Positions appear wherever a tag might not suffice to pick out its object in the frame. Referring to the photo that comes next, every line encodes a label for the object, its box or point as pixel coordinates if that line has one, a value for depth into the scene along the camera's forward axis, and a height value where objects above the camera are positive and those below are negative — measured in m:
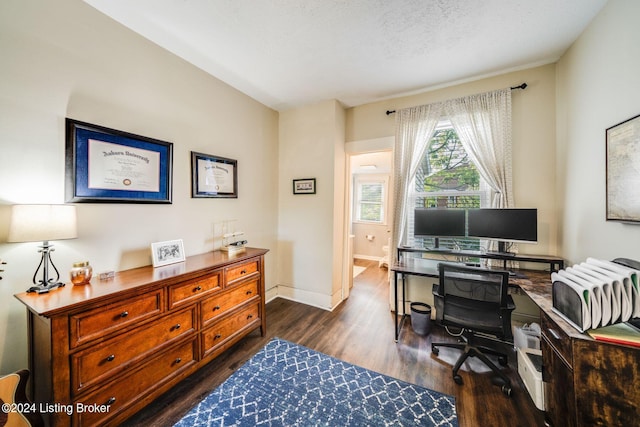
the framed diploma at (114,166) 1.60 +0.37
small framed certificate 2.40 +0.41
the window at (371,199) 6.19 +0.35
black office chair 1.82 -0.83
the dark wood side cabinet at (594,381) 1.04 -0.83
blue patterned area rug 1.52 -1.40
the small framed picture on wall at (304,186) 3.29 +0.38
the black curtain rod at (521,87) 2.41 +1.35
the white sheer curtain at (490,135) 2.47 +0.87
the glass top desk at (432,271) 2.06 -0.63
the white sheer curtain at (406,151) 2.88 +0.80
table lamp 1.21 -0.09
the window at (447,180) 2.76 +0.40
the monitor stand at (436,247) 2.70 -0.45
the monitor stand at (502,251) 2.40 -0.43
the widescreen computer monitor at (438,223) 2.62 -0.14
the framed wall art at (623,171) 1.37 +0.26
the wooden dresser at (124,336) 1.19 -0.83
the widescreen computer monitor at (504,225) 2.23 -0.14
